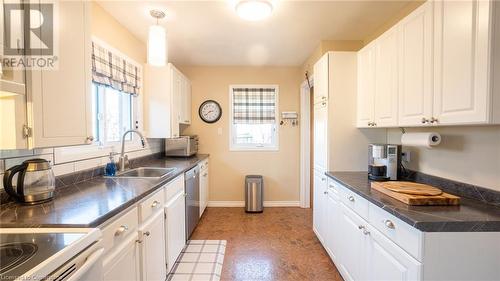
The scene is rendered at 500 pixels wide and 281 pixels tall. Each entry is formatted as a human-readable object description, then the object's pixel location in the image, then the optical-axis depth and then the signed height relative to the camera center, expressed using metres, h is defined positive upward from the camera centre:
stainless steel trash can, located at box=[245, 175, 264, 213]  3.92 -0.95
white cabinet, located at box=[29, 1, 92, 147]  1.24 +0.25
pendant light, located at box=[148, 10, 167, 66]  2.08 +0.75
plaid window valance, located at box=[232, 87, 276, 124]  4.27 +0.50
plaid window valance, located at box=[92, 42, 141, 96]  2.17 +0.62
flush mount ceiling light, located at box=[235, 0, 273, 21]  2.00 +1.03
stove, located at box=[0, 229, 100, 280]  0.76 -0.41
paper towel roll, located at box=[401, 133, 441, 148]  1.69 -0.04
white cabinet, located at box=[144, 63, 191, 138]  3.17 +0.42
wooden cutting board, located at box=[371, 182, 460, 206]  1.42 -0.38
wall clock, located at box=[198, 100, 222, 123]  4.23 +0.39
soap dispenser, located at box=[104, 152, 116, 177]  2.24 -0.31
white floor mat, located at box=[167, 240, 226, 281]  2.24 -1.26
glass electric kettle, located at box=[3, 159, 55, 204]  1.32 -0.25
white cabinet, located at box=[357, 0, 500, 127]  1.17 +0.39
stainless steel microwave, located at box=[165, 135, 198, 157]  3.60 -0.17
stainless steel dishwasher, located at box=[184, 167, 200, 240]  2.79 -0.78
